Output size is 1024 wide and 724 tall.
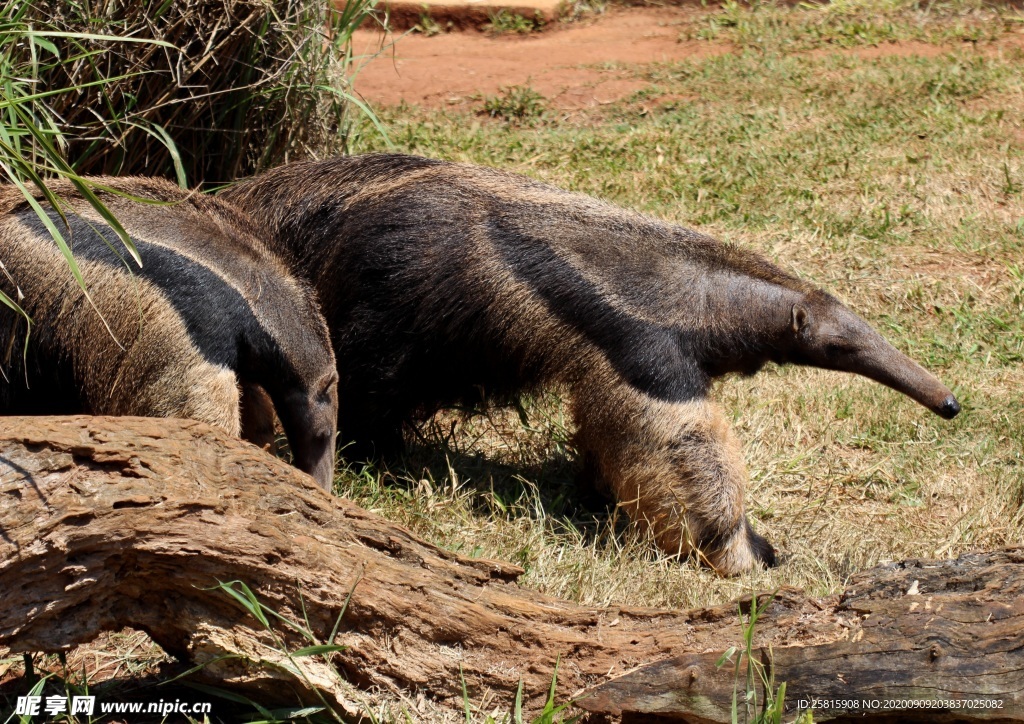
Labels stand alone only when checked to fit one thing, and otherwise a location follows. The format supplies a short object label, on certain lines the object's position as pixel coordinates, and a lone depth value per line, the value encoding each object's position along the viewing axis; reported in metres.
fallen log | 6.26
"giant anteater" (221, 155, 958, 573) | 10.59
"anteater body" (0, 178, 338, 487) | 9.13
